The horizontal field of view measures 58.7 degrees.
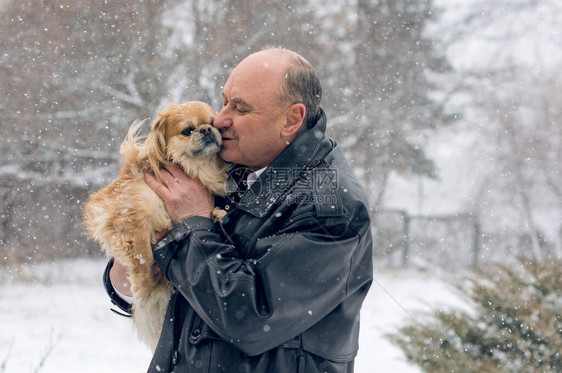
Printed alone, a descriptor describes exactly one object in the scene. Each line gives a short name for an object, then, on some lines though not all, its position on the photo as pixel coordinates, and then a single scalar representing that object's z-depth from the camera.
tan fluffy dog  2.12
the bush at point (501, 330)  4.85
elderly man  1.56
